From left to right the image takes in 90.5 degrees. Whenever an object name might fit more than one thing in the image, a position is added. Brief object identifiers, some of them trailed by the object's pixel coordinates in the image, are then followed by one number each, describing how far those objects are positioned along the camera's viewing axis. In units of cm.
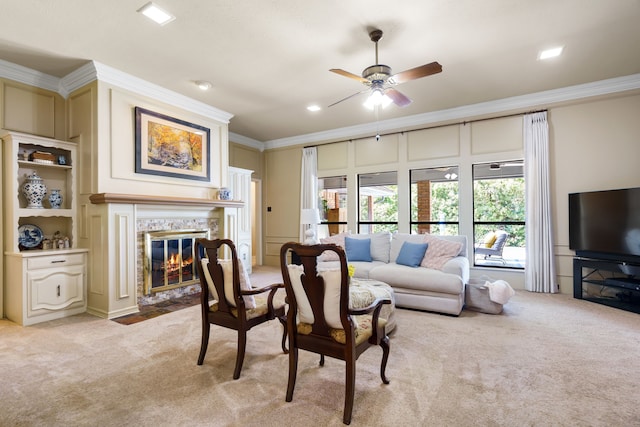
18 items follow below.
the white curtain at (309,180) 688
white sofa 364
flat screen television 384
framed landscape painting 424
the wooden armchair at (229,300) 225
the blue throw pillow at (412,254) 422
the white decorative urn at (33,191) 363
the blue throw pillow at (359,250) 470
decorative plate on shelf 365
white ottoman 266
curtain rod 492
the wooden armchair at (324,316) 179
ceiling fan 299
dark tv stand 380
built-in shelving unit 345
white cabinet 340
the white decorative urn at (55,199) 383
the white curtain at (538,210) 466
